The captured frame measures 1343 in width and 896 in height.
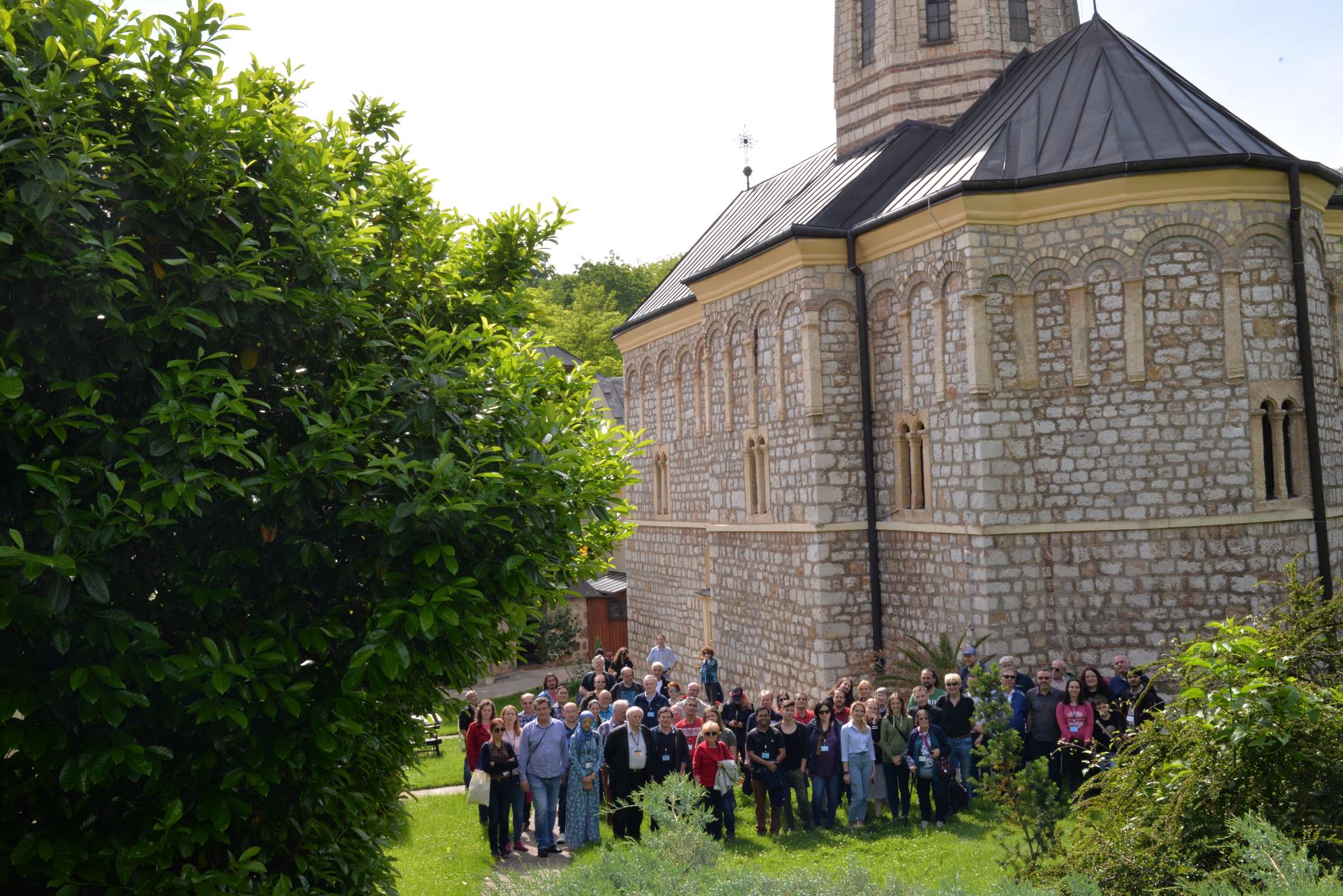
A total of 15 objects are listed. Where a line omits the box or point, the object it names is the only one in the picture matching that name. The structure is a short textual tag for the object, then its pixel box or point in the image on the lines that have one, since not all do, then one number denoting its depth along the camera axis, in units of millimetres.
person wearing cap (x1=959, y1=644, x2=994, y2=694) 12156
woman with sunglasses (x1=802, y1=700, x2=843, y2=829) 11125
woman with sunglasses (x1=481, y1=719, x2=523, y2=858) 10812
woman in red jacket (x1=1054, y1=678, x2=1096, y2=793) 10594
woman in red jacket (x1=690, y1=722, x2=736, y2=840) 10500
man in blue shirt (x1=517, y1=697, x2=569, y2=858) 10875
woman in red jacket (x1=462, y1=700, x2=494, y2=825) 11469
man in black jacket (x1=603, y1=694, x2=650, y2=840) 10961
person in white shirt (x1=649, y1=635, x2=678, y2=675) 17328
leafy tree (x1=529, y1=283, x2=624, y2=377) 57156
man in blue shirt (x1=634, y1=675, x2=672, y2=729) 12430
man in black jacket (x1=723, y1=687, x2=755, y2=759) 12195
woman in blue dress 11023
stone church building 13227
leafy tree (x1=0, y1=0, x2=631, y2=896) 4391
